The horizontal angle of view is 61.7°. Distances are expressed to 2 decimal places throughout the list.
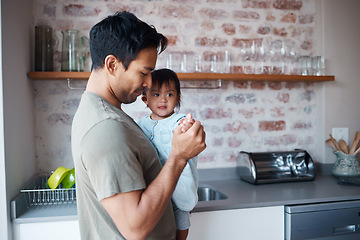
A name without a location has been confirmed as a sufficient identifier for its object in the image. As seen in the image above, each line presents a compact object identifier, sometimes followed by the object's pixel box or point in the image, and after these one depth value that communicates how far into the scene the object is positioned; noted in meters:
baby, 1.35
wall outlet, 2.66
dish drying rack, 1.81
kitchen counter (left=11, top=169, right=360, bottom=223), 1.66
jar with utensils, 2.42
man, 0.79
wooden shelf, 2.01
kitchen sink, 2.21
